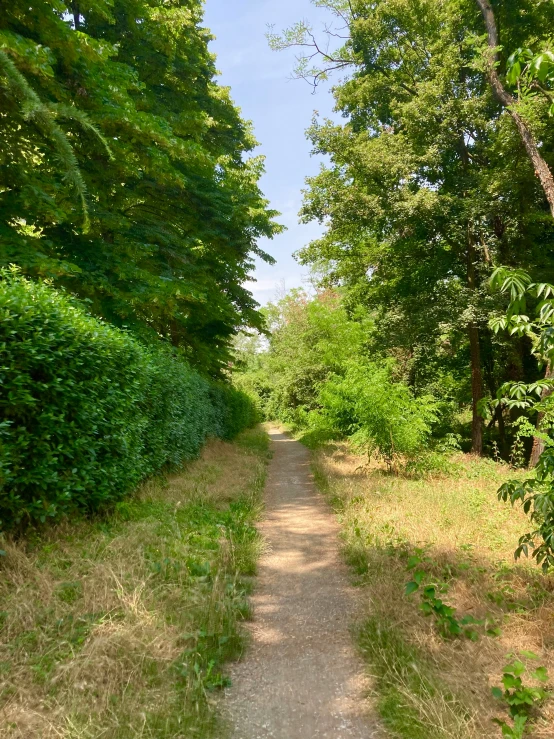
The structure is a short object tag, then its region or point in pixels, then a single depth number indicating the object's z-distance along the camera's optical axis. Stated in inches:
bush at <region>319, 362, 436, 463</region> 370.6
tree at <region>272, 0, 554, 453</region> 452.8
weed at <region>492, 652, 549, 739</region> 89.8
